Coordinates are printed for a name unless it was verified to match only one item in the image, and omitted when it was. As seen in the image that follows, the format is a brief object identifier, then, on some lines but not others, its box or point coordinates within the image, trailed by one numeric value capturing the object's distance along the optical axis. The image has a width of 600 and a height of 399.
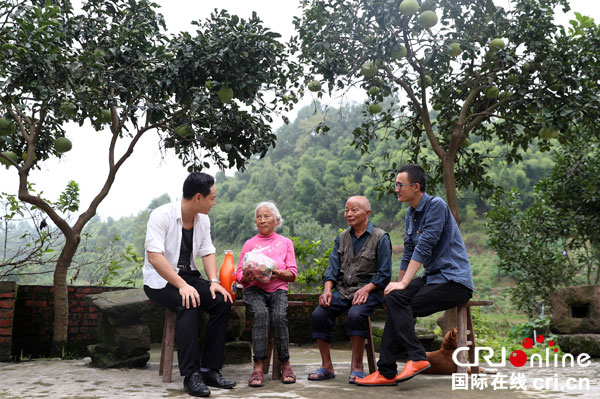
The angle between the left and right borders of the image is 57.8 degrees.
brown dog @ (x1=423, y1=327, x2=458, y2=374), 3.79
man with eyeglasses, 3.34
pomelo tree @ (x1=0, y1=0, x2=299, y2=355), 3.83
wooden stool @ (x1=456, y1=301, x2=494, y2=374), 3.55
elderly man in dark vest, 3.67
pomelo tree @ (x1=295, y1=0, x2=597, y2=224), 4.83
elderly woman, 3.70
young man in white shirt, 3.40
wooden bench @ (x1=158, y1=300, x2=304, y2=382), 3.66
